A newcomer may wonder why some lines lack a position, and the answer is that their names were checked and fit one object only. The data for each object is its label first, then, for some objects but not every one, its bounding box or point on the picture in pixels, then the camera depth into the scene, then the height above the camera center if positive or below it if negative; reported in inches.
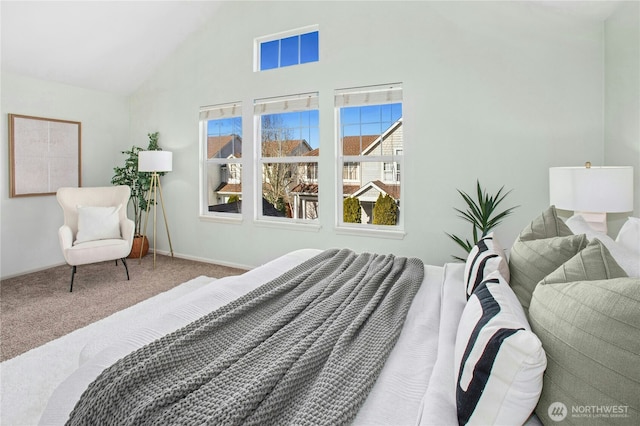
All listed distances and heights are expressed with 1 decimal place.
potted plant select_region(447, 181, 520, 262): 119.0 -1.8
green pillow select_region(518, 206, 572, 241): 54.8 -3.1
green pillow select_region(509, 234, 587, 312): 44.0 -6.7
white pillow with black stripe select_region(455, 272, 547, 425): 29.4 -14.2
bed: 29.5 -16.4
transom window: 156.9 +74.0
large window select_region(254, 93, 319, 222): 160.6 +24.5
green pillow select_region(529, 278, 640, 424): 24.8 -11.0
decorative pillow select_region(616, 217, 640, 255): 55.4 -4.5
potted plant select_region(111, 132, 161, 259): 192.4 +15.6
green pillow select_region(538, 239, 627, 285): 34.9 -5.9
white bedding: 36.4 -19.2
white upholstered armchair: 140.9 -7.9
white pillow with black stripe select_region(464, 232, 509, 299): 53.1 -8.7
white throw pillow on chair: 149.1 -6.1
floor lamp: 175.9 +23.4
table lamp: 81.2 +4.1
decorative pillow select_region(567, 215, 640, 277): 44.0 -5.8
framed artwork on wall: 159.3 +26.4
